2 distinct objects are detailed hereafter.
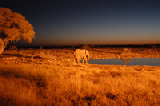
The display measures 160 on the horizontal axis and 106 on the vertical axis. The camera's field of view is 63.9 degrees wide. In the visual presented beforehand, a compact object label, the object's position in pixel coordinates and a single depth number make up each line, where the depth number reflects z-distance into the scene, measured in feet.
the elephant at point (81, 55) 60.23
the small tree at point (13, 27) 50.18
